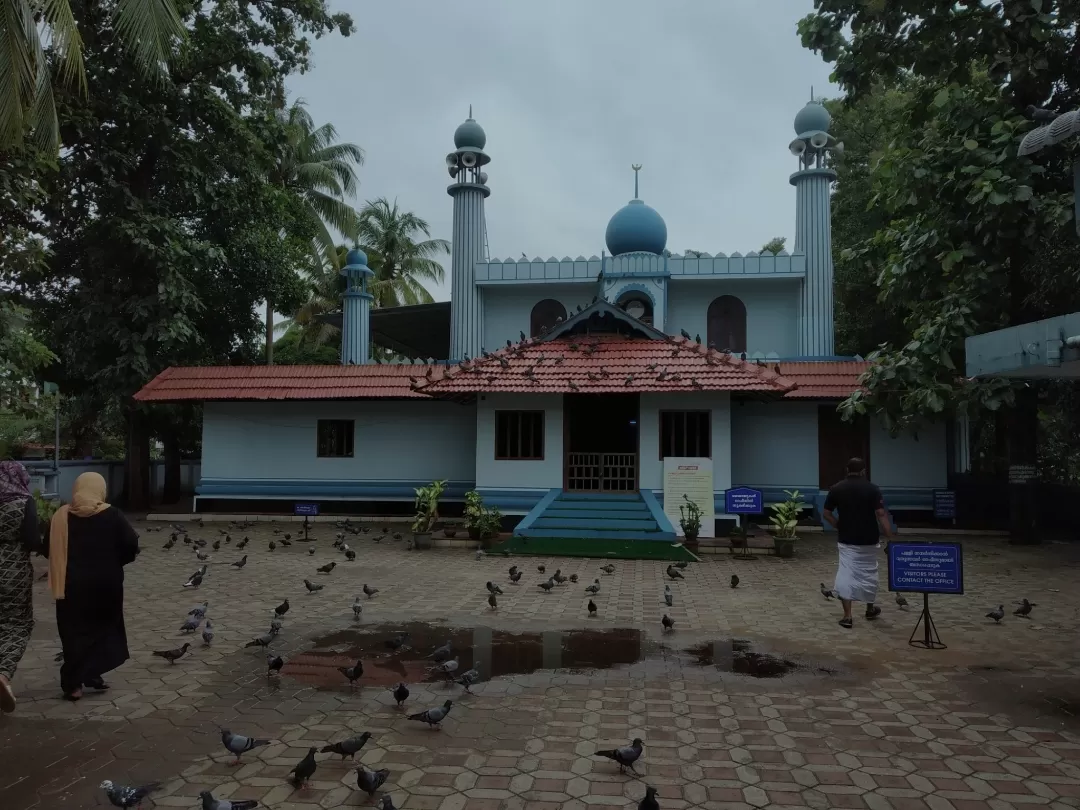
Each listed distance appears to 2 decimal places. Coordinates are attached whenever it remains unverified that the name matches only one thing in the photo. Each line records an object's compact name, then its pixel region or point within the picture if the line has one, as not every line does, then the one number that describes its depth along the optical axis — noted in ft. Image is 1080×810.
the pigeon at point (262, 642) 21.83
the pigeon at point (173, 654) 20.60
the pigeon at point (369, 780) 12.80
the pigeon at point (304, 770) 13.16
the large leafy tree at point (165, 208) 59.88
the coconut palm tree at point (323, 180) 93.71
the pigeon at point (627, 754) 13.85
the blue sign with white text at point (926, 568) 23.31
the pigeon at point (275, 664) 19.66
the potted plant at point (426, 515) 46.39
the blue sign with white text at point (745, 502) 42.60
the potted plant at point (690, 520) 45.57
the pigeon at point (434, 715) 15.88
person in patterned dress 17.35
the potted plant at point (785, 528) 43.86
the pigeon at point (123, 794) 11.79
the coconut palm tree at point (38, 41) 26.03
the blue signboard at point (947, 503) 53.57
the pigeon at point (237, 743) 14.12
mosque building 50.62
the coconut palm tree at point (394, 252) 109.50
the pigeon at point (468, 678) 18.58
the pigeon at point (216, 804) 11.43
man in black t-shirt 25.45
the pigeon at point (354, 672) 18.85
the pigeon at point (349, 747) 14.11
